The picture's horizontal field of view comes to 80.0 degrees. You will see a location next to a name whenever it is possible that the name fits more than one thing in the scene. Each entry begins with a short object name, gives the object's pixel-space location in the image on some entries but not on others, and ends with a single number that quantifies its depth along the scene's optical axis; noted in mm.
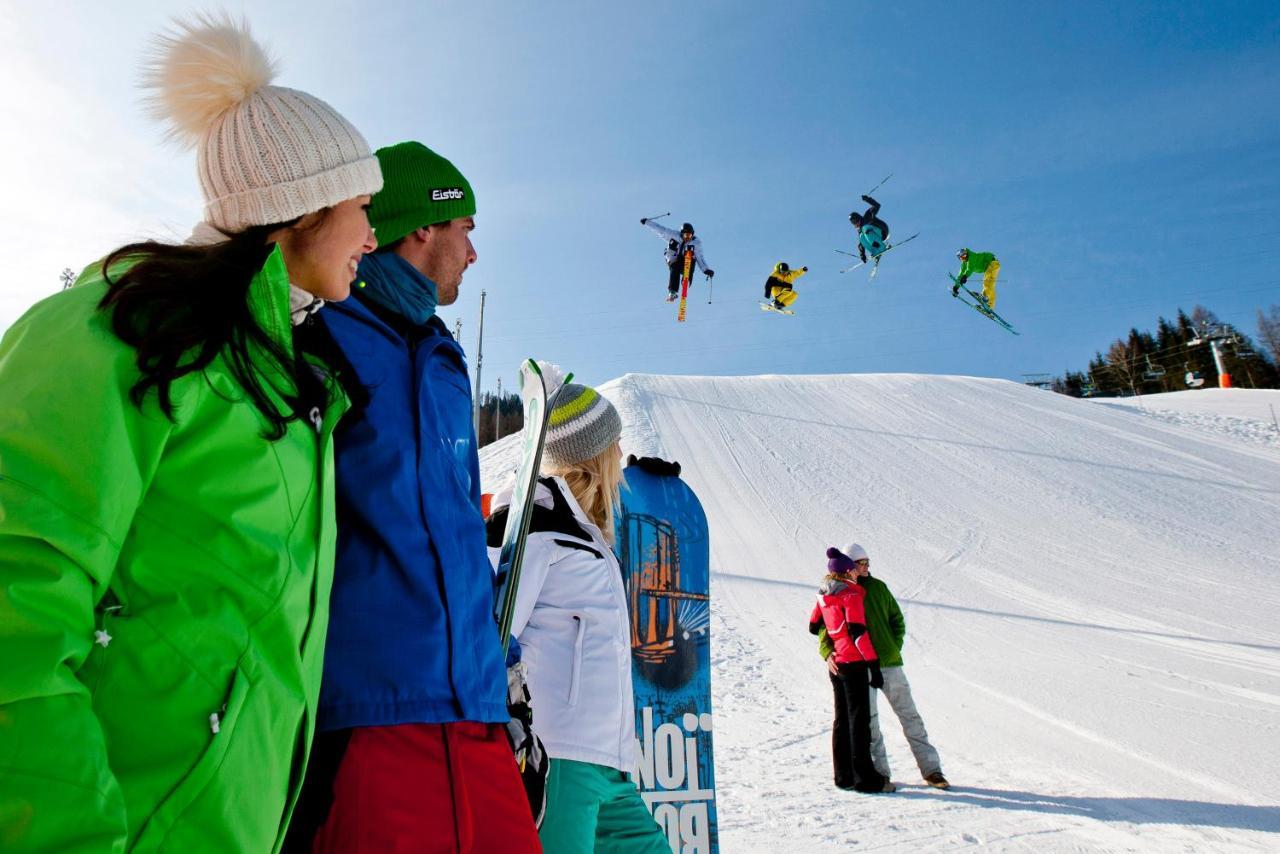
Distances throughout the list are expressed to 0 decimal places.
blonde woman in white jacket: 1974
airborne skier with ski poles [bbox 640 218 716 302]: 17531
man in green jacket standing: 5637
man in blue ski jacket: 1181
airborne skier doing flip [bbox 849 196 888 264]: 15523
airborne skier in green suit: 17156
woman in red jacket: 5555
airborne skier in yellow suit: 17125
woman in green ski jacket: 752
